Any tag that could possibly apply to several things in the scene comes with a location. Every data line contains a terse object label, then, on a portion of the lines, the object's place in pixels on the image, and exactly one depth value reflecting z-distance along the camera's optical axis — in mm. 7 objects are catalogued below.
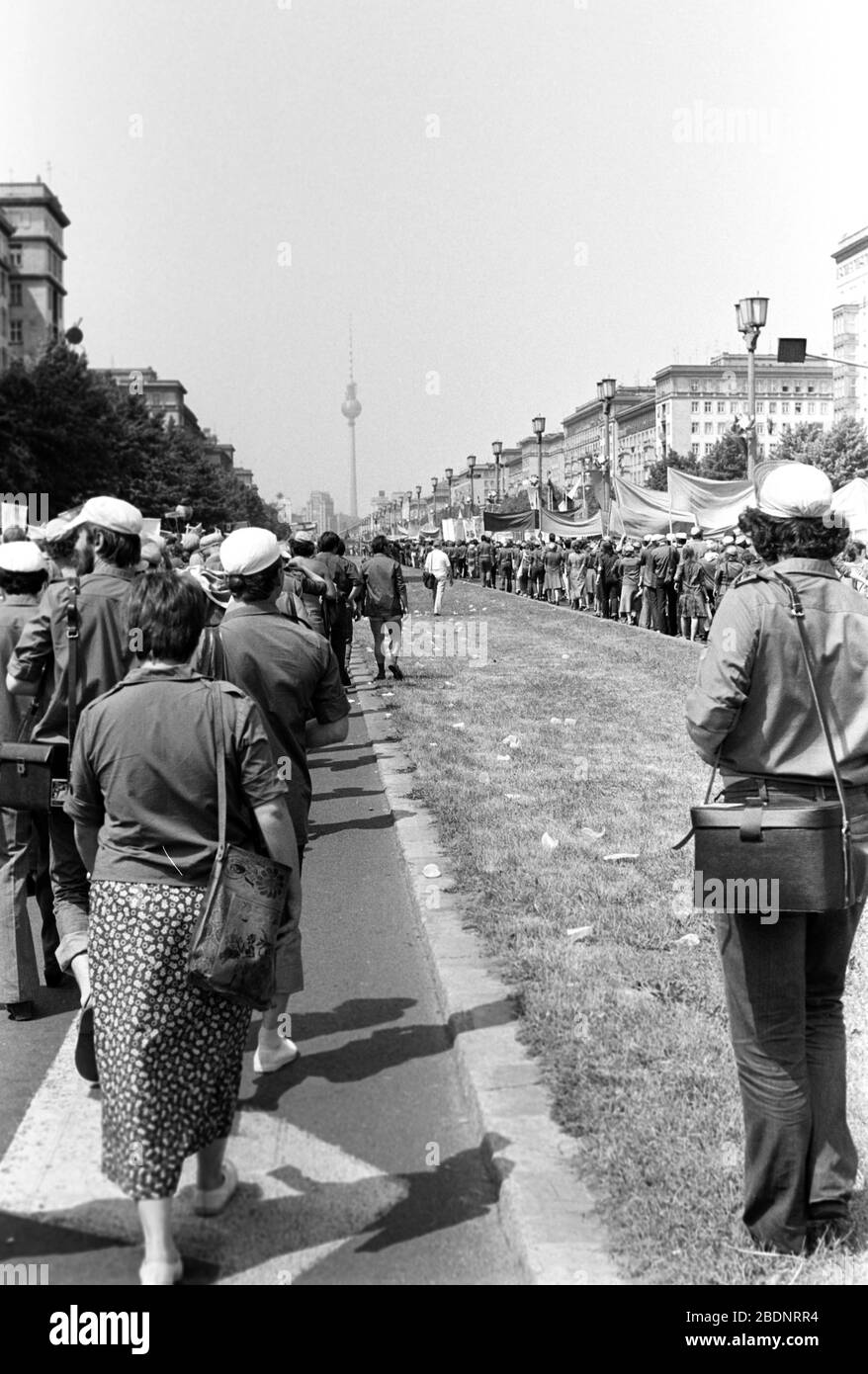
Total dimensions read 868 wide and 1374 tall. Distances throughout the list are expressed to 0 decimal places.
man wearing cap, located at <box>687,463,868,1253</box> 3322
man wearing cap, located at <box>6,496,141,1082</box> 5059
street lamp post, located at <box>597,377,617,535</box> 35906
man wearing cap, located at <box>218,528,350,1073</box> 4781
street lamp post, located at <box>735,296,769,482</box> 22547
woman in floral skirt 3346
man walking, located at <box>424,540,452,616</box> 28188
